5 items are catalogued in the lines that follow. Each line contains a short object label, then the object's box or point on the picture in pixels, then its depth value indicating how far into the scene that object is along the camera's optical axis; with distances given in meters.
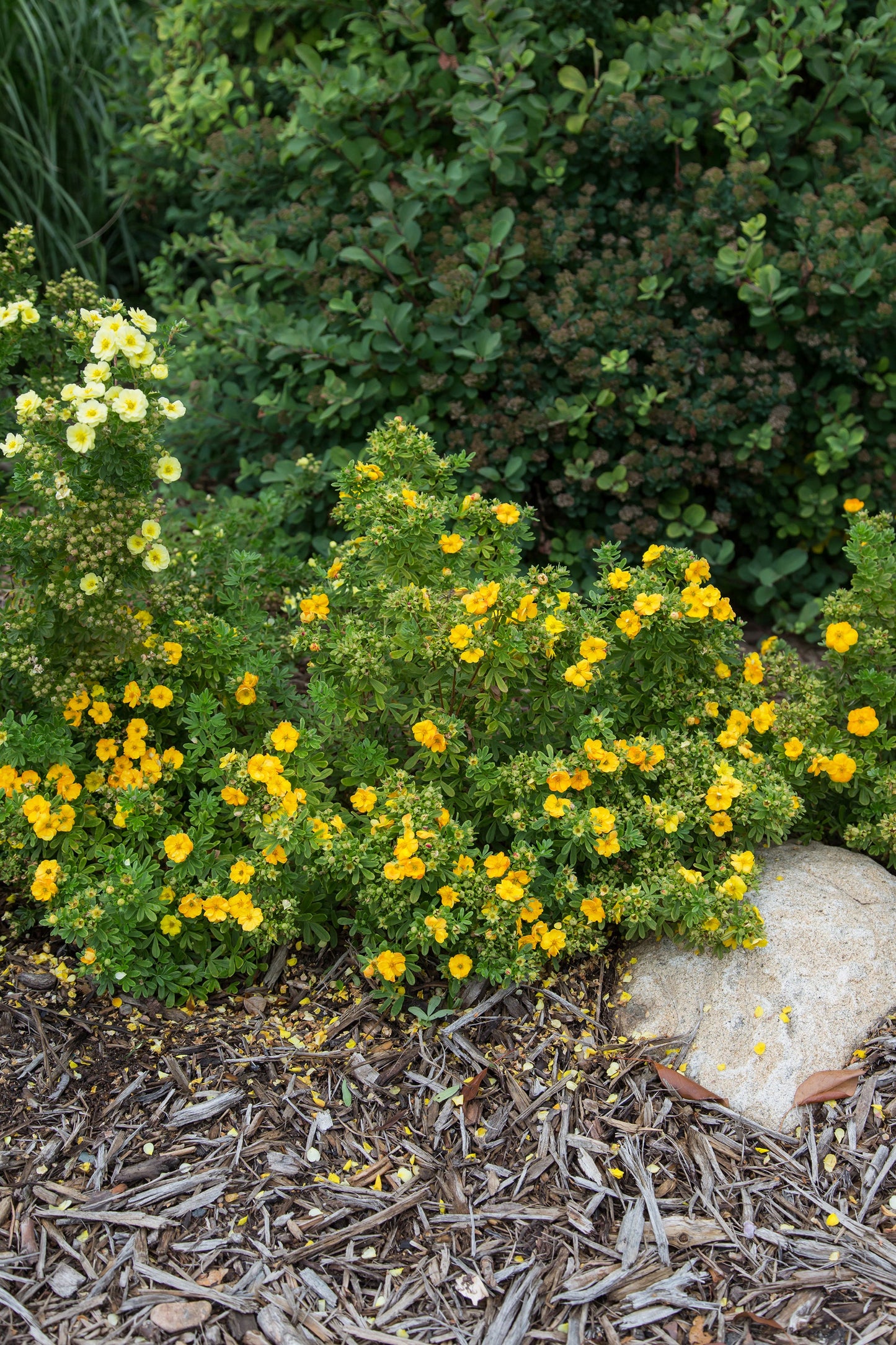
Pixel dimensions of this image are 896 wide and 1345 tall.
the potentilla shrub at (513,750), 2.44
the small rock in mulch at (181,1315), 1.89
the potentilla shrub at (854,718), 2.70
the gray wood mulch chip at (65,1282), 1.96
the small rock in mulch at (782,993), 2.35
